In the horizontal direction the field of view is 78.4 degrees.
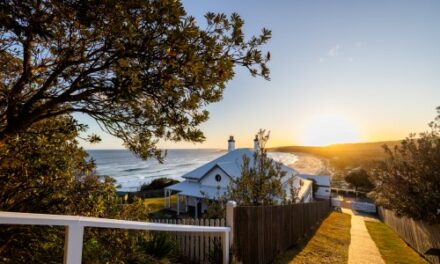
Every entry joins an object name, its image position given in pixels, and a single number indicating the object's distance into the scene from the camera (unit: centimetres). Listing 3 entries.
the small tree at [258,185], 930
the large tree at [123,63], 253
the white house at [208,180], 2166
